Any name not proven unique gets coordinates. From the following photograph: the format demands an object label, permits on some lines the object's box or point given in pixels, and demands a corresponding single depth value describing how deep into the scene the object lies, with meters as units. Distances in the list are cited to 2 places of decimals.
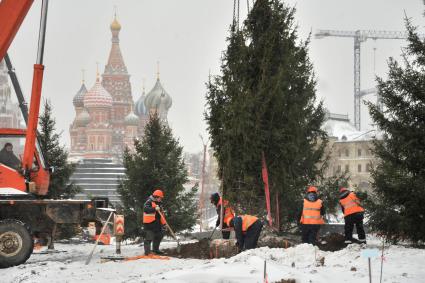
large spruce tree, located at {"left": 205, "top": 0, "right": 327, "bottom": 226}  18.41
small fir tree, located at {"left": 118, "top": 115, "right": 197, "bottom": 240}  27.89
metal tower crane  164.88
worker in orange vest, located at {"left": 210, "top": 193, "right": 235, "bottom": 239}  18.78
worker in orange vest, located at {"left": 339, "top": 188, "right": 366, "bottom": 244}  17.61
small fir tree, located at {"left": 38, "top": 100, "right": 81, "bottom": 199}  27.86
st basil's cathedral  162.38
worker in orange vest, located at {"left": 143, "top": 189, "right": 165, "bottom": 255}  17.14
